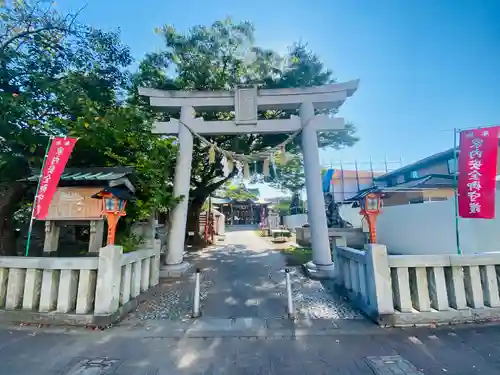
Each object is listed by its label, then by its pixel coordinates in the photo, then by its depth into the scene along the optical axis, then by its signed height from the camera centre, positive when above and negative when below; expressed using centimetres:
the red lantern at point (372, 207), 388 +18
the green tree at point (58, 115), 544 +261
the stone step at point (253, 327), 341 -167
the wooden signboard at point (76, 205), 527 +39
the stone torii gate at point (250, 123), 692 +304
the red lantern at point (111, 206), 388 +27
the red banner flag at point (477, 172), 531 +105
